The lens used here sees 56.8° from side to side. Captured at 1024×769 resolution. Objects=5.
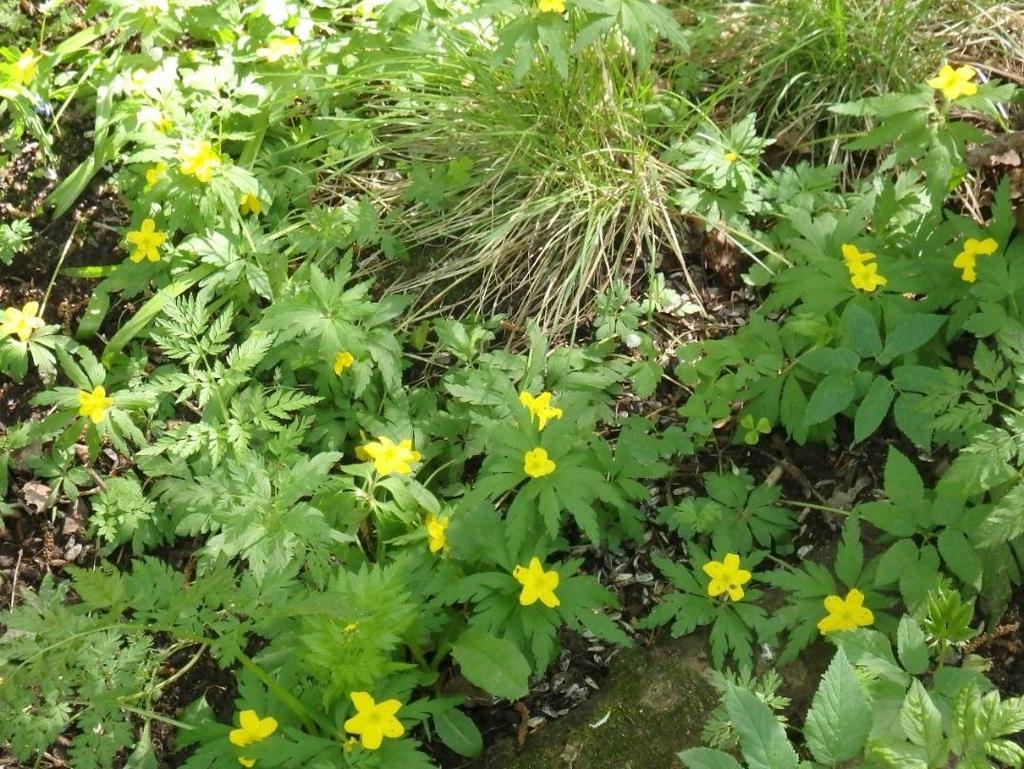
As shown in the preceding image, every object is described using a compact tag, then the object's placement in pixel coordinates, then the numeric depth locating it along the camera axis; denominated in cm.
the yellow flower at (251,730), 188
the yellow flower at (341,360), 241
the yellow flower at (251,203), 285
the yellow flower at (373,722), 183
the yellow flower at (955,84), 228
